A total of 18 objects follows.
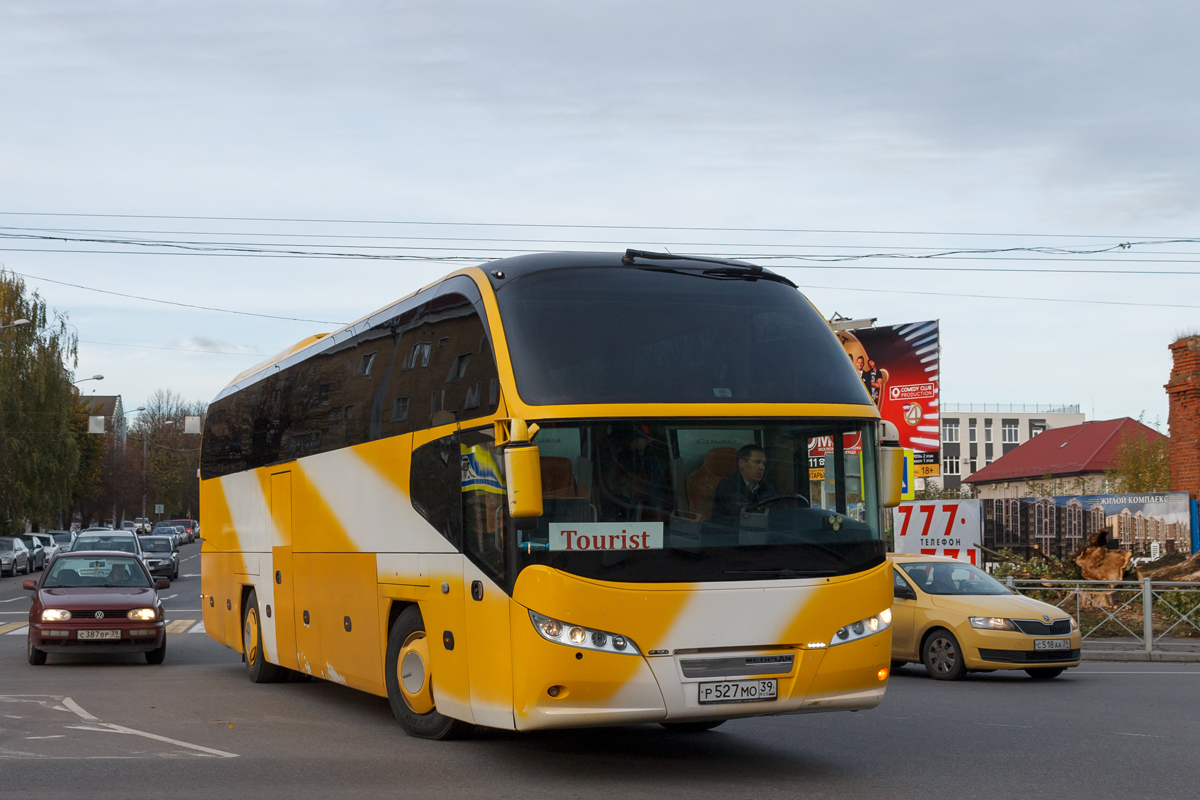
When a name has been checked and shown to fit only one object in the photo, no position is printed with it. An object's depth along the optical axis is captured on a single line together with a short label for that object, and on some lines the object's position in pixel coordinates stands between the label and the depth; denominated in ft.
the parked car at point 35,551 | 163.73
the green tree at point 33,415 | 176.45
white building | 461.37
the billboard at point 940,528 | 78.48
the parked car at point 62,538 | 181.06
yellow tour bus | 25.20
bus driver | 26.09
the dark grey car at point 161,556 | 136.15
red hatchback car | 53.16
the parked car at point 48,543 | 171.41
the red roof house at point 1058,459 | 287.28
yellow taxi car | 50.83
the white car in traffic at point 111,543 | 114.01
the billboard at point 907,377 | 91.66
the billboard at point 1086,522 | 94.02
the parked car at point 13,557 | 149.48
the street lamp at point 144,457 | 314.18
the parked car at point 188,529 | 296.10
